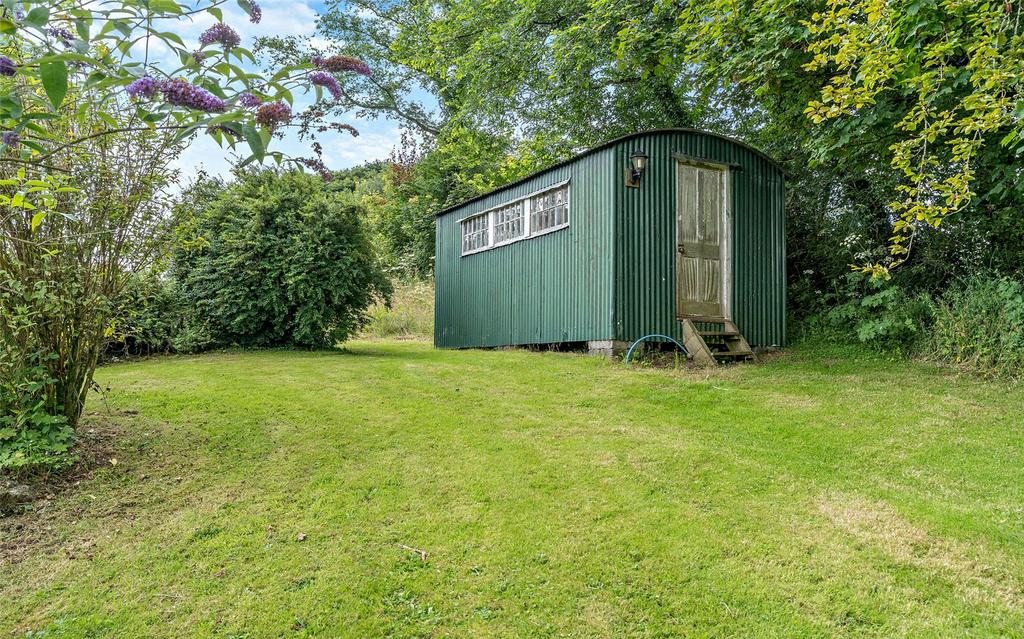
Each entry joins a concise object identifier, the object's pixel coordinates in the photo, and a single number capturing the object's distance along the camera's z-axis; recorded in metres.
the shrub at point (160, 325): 8.28
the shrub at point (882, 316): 7.33
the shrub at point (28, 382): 3.11
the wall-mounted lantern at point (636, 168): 7.62
